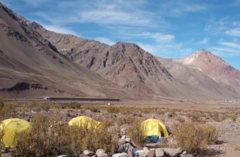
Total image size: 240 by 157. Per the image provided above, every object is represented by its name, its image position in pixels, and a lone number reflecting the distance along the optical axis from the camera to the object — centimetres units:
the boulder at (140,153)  923
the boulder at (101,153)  870
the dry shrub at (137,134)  1207
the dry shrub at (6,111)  1745
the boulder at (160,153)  928
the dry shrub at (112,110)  3526
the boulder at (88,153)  880
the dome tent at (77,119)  1752
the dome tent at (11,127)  1108
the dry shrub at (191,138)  1076
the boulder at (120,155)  893
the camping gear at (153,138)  1426
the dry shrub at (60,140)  844
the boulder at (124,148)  1026
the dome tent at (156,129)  1598
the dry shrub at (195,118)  3043
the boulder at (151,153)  922
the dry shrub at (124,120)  2266
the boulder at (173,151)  982
